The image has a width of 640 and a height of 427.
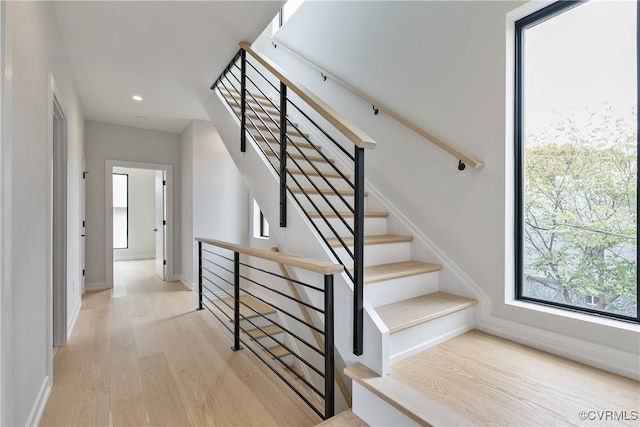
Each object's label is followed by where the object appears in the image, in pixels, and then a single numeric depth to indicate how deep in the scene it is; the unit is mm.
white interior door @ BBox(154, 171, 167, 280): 5215
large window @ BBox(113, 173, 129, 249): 7820
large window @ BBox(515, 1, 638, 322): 1623
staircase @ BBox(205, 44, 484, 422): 1517
